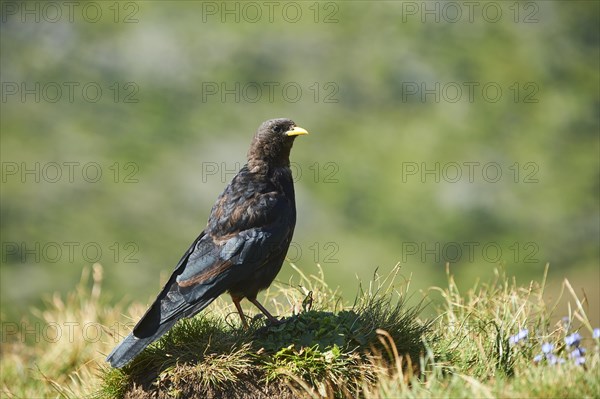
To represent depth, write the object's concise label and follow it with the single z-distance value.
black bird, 10.62
